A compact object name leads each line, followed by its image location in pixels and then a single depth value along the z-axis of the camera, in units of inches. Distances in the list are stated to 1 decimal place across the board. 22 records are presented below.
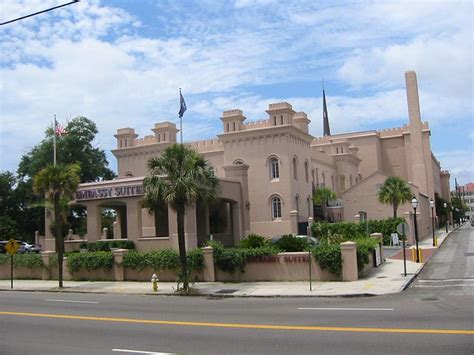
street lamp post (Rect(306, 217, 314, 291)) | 820.0
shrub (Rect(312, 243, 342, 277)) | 912.9
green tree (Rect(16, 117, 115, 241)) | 2465.6
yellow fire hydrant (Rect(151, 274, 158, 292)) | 900.0
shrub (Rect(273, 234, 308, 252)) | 1013.2
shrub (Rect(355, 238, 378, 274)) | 948.4
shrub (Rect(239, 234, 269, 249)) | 1028.5
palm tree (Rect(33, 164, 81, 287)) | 1055.0
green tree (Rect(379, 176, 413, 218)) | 2031.3
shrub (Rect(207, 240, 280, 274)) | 966.4
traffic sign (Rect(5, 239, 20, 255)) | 1075.3
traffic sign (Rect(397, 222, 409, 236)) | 991.0
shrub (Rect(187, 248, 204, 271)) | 1002.1
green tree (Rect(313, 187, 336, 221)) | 2291.2
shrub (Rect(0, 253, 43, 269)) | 1198.9
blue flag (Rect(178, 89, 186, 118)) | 1649.9
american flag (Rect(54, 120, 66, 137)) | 1731.1
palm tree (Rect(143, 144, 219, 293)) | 889.5
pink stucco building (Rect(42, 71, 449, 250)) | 1524.4
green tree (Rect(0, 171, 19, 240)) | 2627.2
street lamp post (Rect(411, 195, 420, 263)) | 1089.4
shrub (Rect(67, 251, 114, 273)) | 1092.5
